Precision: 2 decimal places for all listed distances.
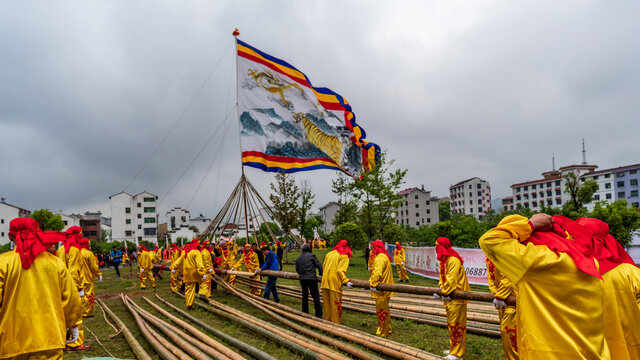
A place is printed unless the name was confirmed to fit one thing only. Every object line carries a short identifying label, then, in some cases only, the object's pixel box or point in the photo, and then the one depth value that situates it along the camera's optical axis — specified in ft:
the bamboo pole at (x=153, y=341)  19.42
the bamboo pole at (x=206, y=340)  18.49
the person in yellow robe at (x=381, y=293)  24.39
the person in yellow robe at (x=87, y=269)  29.71
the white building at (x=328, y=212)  303.07
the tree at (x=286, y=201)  86.74
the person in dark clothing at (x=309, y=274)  29.09
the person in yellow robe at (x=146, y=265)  55.06
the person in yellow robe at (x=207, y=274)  38.09
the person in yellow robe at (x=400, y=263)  56.48
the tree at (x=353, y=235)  86.33
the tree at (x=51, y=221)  147.72
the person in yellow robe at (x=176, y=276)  45.38
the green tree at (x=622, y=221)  76.95
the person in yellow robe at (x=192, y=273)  35.88
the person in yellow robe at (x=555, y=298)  10.02
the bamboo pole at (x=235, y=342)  18.80
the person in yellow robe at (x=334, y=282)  26.84
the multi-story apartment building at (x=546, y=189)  241.55
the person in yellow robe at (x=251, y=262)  50.01
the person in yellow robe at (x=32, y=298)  11.94
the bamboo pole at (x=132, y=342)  19.83
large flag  49.11
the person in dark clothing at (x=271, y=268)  36.73
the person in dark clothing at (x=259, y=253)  46.87
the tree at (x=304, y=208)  95.09
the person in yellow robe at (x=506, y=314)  16.92
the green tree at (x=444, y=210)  330.30
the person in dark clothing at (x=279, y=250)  52.26
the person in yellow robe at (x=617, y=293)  11.78
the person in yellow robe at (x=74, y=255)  28.73
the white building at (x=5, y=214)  194.02
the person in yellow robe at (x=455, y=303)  20.06
